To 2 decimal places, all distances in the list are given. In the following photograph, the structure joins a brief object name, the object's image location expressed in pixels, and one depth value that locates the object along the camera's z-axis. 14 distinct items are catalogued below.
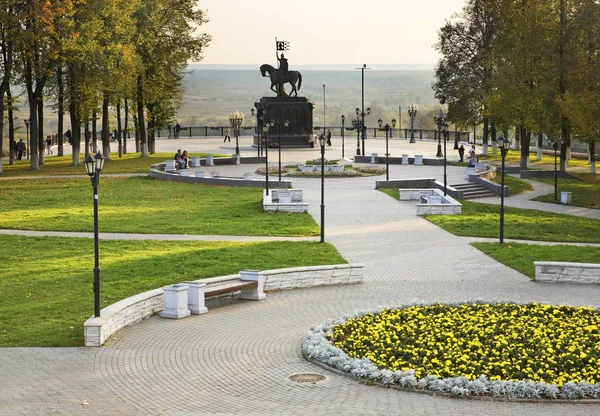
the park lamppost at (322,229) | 30.76
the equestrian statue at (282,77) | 80.44
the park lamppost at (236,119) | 74.84
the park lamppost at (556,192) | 46.12
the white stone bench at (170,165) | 58.66
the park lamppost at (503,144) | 33.24
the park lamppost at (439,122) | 58.79
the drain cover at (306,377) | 15.85
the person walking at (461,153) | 66.31
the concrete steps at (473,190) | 47.62
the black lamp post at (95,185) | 18.30
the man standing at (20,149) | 69.61
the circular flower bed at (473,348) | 15.03
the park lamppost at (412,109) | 86.20
